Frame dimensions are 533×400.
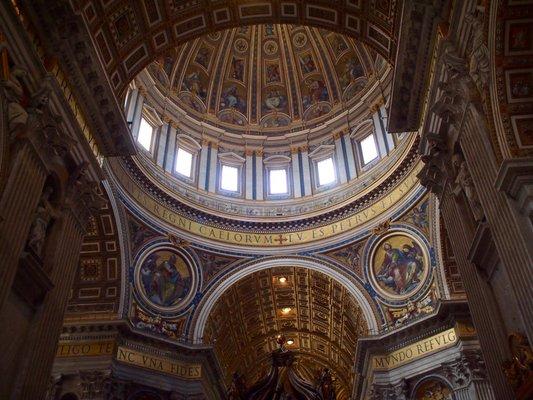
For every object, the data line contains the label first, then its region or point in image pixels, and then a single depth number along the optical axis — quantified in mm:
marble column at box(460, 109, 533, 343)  7926
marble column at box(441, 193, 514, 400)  9492
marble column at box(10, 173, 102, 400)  9625
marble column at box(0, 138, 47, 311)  8680
